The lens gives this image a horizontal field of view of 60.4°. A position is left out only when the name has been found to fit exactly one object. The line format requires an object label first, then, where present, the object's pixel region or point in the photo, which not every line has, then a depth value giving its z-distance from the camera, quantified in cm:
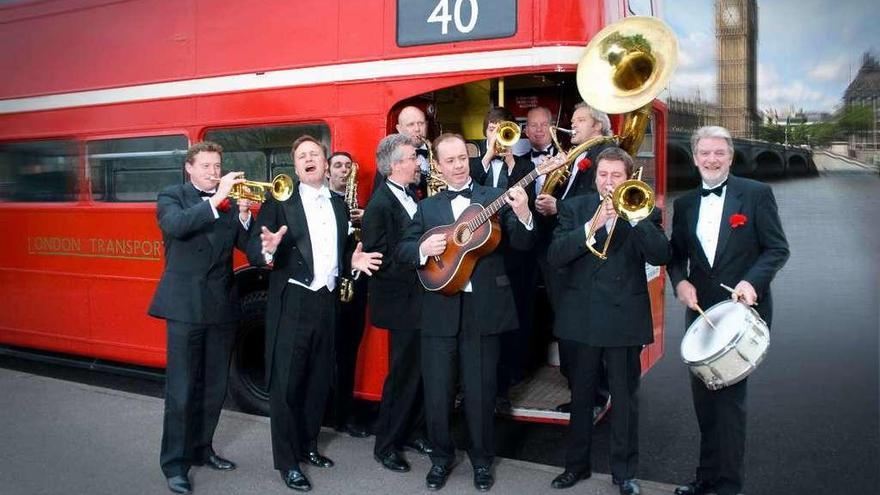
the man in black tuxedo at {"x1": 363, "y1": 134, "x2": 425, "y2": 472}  409
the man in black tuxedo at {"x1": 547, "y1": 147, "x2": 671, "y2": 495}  361
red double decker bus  457
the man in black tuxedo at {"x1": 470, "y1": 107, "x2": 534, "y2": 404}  462
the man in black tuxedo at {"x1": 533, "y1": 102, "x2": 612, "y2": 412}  434
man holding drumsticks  351
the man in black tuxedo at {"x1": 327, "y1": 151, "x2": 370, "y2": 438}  471
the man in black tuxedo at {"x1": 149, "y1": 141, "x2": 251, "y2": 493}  393
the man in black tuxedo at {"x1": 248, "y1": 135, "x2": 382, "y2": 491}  397
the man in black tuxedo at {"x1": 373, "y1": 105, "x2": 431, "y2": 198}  457
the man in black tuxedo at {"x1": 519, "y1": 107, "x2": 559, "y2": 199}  475
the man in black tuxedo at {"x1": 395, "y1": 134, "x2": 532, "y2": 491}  384
